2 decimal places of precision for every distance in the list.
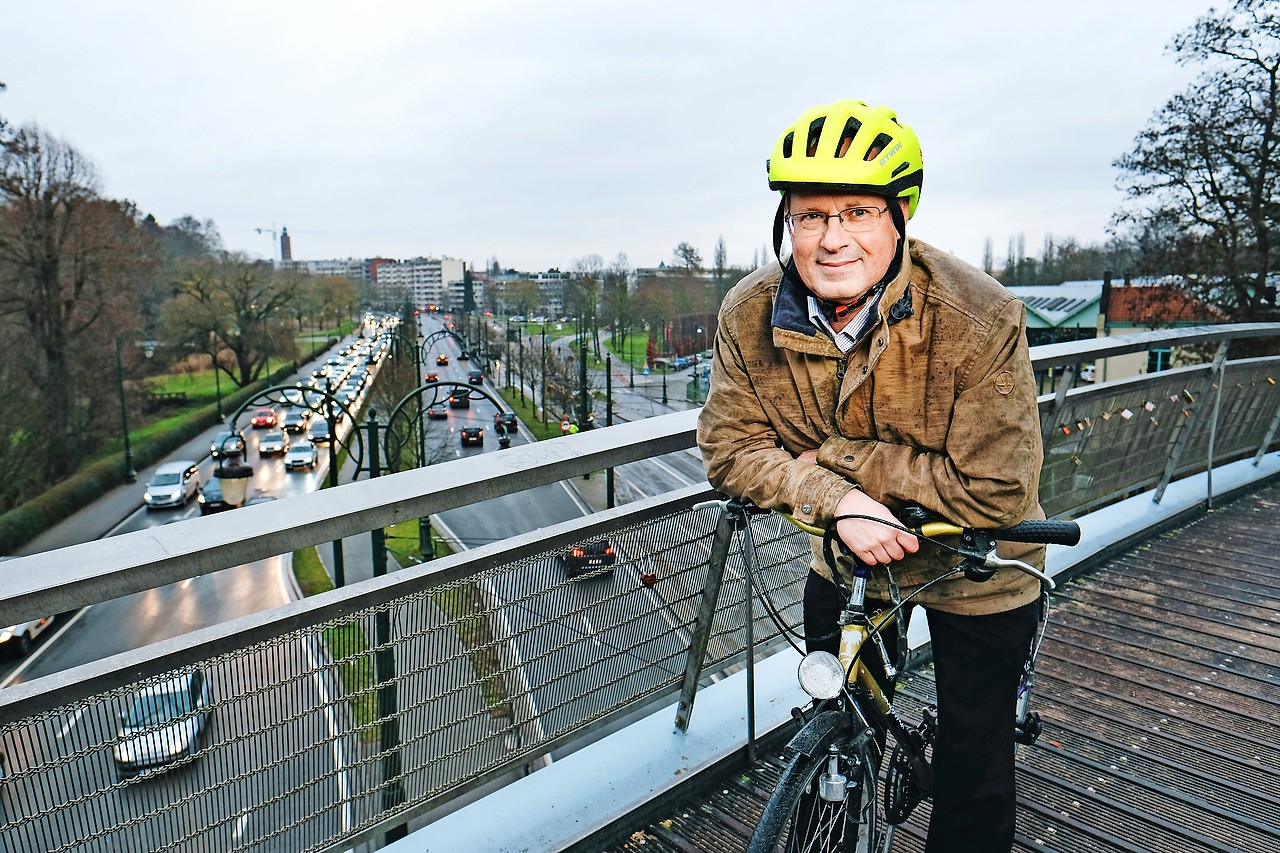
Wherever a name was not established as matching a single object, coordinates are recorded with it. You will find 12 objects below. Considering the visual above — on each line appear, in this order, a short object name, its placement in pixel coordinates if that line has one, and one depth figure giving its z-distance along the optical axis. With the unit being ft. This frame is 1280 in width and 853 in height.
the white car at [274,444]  139.64
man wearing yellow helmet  6.47
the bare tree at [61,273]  110.73
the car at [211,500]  99.00
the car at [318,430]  141.59
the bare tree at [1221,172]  75.10
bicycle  6.42
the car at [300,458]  127.85
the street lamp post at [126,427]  114.52
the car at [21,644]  58.60
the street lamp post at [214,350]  170.12
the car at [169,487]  107.34
